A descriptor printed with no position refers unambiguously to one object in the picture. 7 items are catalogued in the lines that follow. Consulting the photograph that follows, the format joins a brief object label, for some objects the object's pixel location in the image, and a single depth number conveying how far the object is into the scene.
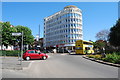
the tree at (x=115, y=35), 21.02
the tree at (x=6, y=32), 19.54
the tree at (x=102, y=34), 32.23
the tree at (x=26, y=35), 25.70
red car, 12.39
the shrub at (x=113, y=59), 8.76
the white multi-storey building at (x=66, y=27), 43.08
